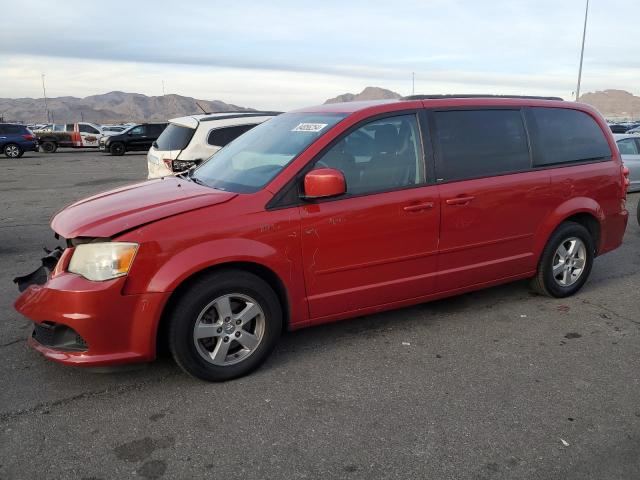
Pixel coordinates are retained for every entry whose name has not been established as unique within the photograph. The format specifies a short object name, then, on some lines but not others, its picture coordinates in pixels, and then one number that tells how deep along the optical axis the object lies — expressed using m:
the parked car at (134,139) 28.20
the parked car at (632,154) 11.65
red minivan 3.24
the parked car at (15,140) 25.80
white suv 8.12
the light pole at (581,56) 31.46
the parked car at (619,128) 29.44
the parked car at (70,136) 31.15
